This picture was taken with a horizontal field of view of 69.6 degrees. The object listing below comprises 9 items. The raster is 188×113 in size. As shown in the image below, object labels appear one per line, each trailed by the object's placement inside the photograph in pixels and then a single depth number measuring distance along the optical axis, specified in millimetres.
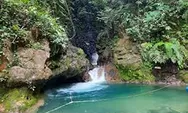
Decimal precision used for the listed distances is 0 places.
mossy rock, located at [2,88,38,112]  4056
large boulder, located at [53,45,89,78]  6192
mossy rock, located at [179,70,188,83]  6570
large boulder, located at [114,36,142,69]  7143
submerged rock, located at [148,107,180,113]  4240
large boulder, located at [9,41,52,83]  4313
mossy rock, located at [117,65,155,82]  6966
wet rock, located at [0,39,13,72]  4245
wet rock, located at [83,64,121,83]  7495
